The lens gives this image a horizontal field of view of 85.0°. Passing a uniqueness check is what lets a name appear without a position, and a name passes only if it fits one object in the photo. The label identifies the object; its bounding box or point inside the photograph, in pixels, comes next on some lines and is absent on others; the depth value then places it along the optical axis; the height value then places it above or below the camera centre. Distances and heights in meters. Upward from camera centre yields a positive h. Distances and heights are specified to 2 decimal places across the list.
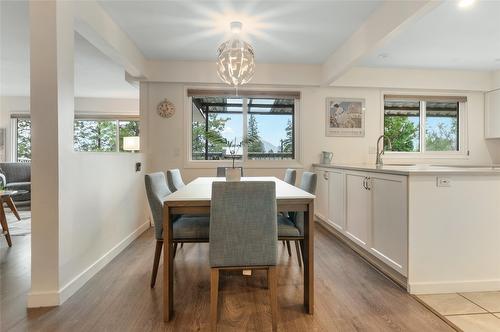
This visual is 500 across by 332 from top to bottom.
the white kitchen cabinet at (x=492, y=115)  4.20 +0.74
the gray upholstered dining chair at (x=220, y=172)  3.56 -0.13
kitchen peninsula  2.03 -0.51
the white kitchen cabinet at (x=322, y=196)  3.84 -0.50
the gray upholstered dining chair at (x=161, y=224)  1.91 -0.46
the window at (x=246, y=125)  4.23 +0.58
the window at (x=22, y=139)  6.37 +0.54
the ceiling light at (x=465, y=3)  2.18 +1.33
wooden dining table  1.69 -0.35
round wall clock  4.02 +0.78
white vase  2.29 -0.10
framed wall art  4.27 +0.71
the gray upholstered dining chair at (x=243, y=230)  1.52 -0.39
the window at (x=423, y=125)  4.42 +0.61
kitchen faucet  3.15 +0.01
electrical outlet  2.04 -0.15
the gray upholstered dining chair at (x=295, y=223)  1.94 -0.47
